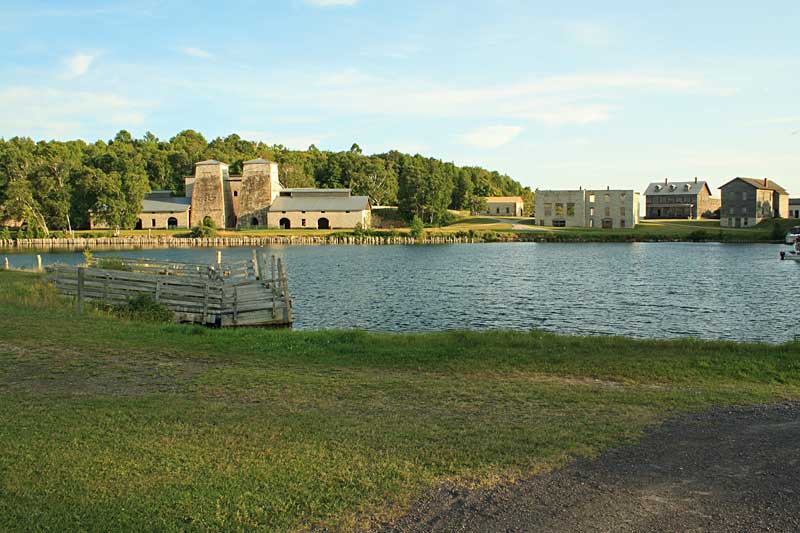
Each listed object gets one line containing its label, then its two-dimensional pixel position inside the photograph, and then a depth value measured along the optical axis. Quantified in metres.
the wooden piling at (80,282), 20.54
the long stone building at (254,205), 109.50
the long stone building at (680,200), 120.62
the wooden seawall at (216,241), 90.94
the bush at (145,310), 21.31
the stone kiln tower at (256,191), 112.62
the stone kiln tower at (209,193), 111.31
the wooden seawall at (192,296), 22.16
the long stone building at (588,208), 106.00
